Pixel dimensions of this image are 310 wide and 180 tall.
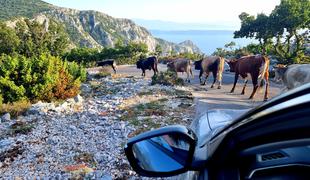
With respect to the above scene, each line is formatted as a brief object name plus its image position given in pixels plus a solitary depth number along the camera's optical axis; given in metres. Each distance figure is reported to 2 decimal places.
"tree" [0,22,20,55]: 31.27
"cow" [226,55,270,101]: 8.84
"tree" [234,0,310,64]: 15.07
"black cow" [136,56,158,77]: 14.86
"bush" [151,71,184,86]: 11.43
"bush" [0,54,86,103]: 8.48
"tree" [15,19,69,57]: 29.34
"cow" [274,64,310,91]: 6.71
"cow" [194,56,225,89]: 11.56
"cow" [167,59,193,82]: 13.34
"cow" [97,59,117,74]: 18.05
